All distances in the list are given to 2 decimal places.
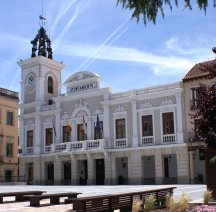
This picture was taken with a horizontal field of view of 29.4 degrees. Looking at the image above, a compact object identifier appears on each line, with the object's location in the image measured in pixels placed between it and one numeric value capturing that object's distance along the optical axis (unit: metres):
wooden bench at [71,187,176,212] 11.14
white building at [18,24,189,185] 35.22
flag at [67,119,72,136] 40.12
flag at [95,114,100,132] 37.96
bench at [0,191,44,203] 16.75
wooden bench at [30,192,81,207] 15.05
